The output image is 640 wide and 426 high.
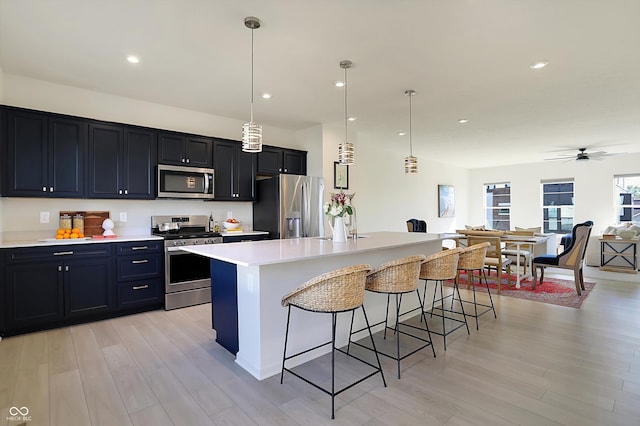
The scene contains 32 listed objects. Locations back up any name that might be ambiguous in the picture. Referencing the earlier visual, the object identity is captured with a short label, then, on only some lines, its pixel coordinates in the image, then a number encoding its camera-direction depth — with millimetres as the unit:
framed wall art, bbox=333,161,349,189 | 5766
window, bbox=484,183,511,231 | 9906
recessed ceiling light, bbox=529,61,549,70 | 3188
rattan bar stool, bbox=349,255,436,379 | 2486
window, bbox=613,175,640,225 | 7730
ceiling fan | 6873
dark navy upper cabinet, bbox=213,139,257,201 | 4840
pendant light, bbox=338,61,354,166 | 3650
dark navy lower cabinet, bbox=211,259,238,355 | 2721
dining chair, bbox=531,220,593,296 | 4855
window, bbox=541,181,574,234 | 8727
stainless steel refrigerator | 4949
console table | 6785
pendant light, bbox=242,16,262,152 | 2812
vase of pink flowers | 3139
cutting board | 3994
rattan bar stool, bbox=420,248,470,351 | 2971
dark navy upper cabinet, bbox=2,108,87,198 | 3371
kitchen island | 2438
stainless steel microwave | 4295
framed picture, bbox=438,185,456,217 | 9438
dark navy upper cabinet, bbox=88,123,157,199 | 3846
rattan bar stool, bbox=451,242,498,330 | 3465
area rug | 4492
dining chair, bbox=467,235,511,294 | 4916
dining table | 5171
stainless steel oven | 4105
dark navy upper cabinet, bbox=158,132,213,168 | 4336
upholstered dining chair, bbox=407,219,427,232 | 6504
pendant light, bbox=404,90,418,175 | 4379
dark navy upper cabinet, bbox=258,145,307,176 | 5297
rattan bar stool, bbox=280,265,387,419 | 2070
